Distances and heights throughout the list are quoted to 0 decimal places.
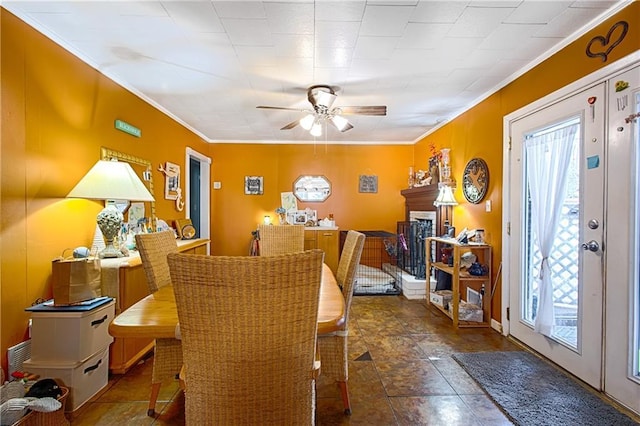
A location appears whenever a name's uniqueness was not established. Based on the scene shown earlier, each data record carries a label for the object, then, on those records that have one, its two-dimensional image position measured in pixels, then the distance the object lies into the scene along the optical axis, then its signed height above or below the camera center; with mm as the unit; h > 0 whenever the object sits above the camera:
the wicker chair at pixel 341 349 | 1777 -795
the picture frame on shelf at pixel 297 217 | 5391 -98
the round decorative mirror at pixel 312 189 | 5523 +406
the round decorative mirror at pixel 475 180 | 3206 +357
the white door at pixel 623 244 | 1760 -181
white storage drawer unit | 1803 -814
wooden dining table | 1224 -459
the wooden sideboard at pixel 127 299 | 2213 -666
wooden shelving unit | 3088 -672
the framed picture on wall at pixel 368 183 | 5551 +521
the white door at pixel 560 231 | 1995 -134
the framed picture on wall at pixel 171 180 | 3785 +386
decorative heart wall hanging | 1821 +1078
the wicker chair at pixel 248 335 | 990 -425
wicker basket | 1471 -1038
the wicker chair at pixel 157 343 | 1742 -755
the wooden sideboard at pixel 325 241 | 4883 -468
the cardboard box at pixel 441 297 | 3530 -1009
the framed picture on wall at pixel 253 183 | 5508 +503
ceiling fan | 2900 +1018
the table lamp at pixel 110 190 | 2137 +142
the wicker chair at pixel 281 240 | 3070 -288
